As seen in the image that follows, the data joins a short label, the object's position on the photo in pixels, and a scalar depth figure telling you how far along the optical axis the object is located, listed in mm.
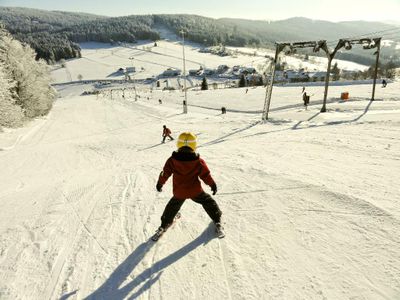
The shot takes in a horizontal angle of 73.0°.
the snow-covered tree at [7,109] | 23844
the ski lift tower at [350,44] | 18094
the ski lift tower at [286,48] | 17469
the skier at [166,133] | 14227
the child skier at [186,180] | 3896
